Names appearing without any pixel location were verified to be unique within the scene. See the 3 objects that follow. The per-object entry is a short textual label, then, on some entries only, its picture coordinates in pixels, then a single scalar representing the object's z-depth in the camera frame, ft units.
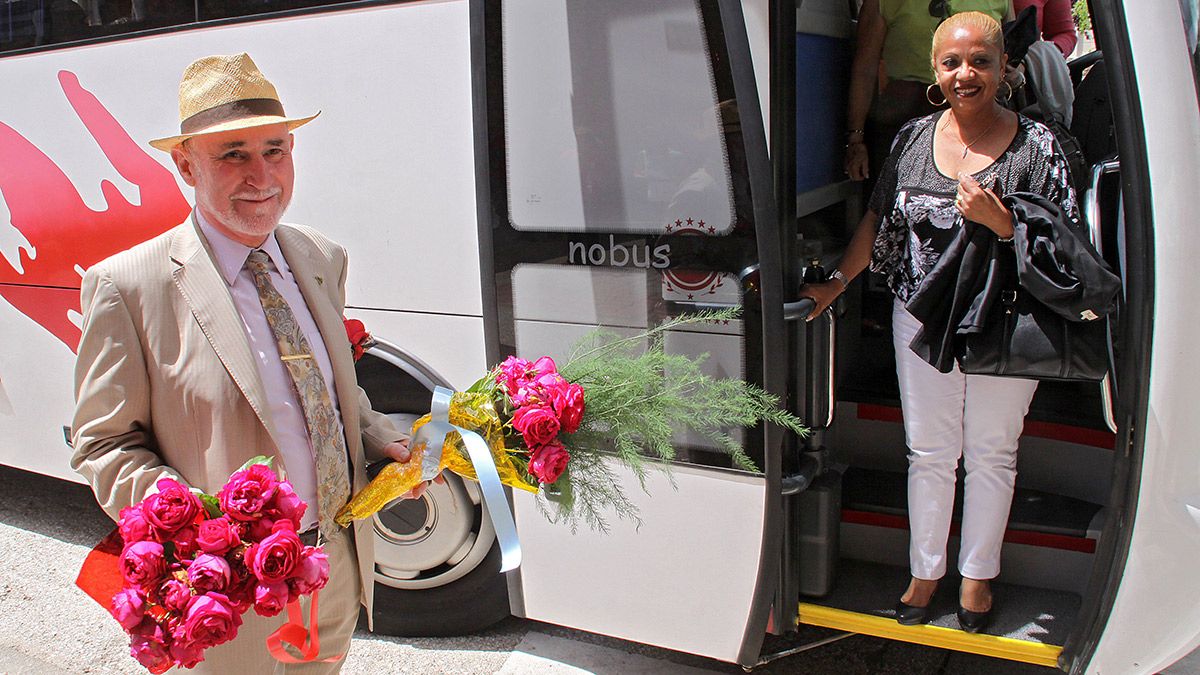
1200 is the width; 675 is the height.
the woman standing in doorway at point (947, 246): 8.94
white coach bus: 8.25
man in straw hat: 6.38
